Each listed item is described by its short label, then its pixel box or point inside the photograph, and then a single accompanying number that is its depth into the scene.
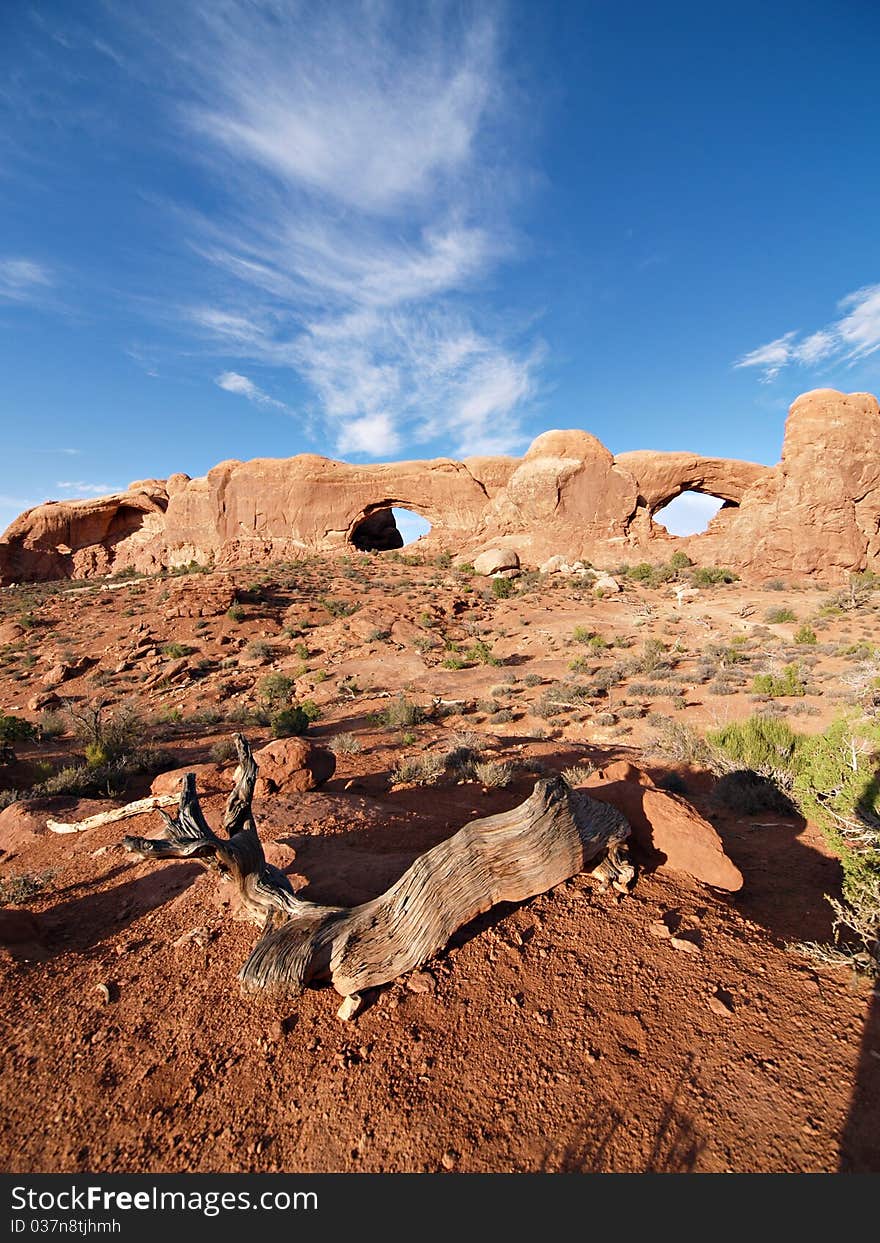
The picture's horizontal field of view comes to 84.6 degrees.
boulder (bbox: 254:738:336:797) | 5.70
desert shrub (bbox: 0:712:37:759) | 8.42
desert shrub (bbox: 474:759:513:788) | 5.88
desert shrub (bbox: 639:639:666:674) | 12.26
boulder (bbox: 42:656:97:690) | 13.28
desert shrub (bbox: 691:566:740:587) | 21.38
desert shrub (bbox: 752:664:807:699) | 9.54
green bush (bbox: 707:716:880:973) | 3.02
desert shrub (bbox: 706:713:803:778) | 5.78
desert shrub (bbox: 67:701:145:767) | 7.03
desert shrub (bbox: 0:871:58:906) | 3.80
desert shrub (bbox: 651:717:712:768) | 6.73
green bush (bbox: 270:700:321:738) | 8.82
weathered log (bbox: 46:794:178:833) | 3.21
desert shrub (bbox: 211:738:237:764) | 7.19
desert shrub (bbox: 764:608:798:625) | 16.09
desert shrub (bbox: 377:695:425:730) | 9.41
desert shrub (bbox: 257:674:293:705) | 11.85
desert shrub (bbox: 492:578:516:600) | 21.31
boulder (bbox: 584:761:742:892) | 3.57
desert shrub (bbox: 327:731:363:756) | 7.47
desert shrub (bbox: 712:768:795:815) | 5.22
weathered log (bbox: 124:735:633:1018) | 2.68
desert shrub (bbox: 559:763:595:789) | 5.13
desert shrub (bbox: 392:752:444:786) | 6.23
